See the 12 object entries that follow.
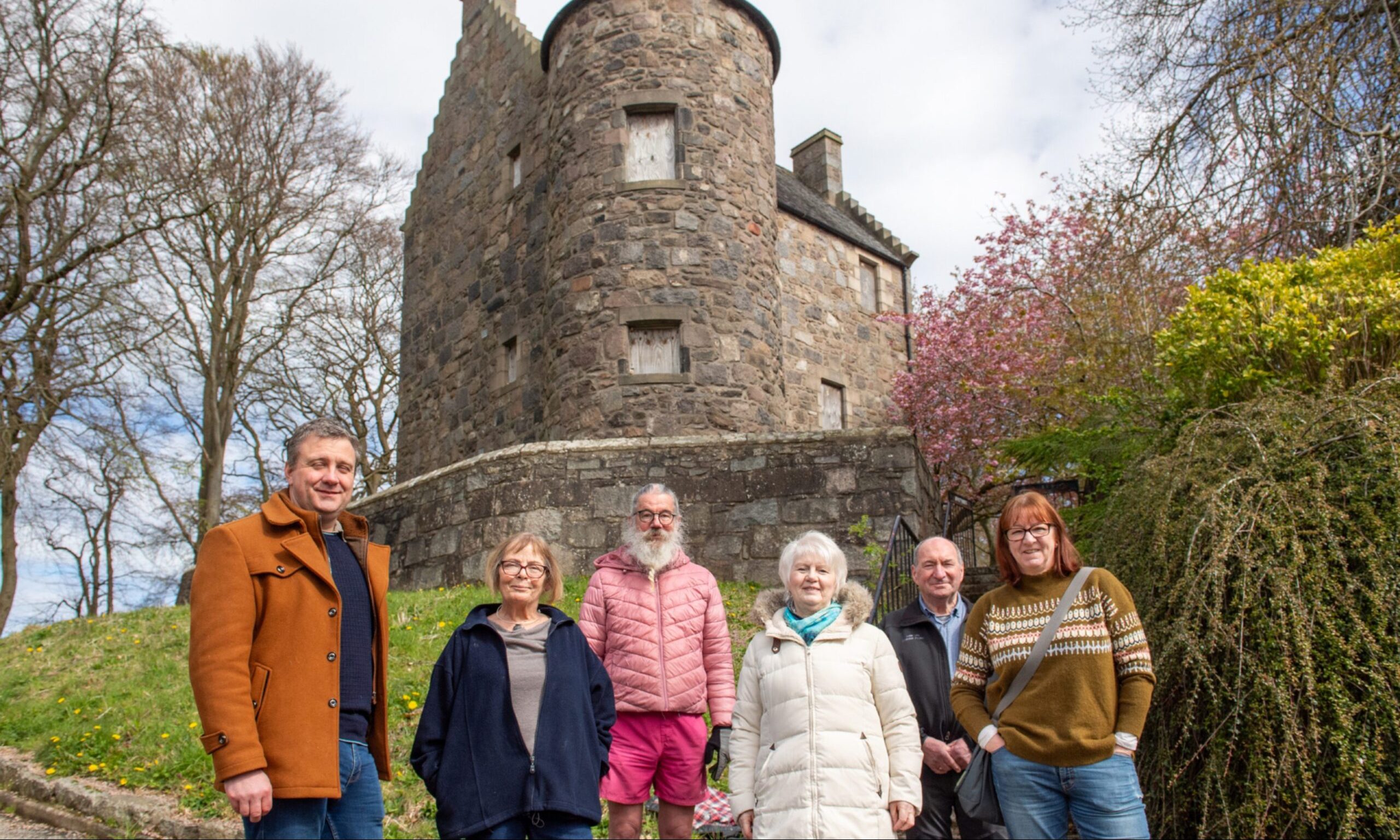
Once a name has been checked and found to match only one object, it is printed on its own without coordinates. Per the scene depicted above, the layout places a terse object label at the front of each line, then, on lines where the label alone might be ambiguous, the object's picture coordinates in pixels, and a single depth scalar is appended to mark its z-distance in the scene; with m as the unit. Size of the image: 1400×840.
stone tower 9.86
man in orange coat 2.89
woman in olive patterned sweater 3.49
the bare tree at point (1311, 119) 7.38
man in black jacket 4.12
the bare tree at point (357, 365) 22.69
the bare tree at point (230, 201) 17.28
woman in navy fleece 3.50
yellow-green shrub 6.30
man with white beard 4.17
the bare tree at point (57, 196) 13.76
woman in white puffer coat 3.44
